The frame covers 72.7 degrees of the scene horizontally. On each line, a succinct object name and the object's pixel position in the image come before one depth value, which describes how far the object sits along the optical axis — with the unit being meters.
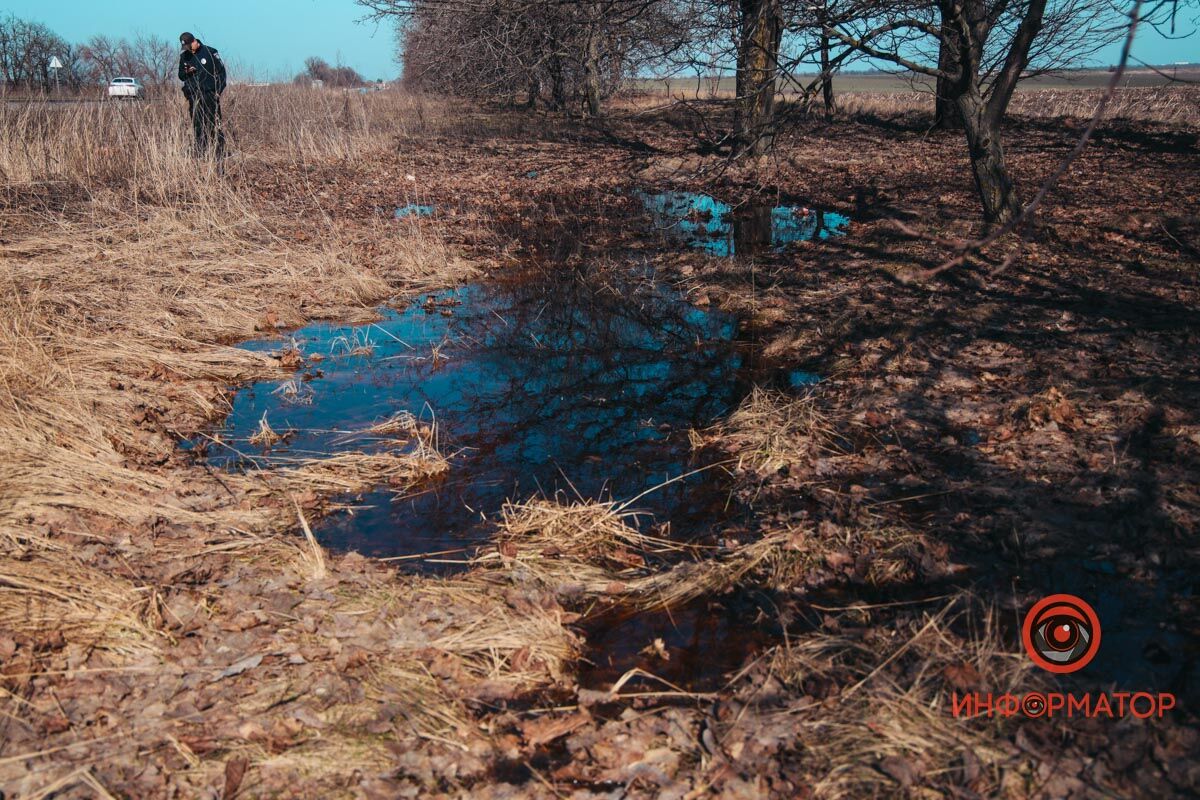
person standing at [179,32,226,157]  11.62
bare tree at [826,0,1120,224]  6.95
